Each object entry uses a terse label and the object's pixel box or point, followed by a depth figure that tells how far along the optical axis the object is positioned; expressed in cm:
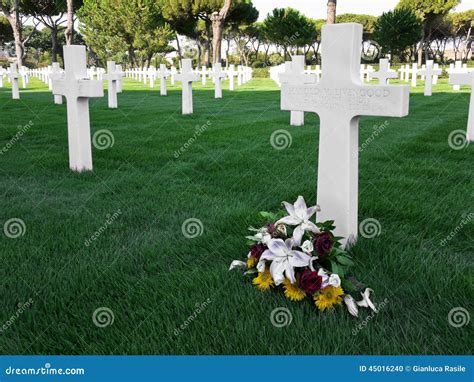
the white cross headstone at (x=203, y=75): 2647
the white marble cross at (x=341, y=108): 302
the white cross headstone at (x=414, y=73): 2536
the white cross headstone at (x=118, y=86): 1798
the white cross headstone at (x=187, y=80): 1217
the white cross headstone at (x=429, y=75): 1820
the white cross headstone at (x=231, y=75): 2200
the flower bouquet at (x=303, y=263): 257
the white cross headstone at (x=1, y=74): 2463
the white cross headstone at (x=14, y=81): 1673
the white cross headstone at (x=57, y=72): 1428
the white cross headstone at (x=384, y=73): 1658
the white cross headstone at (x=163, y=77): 1864
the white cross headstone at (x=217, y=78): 1728
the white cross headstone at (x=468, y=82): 753
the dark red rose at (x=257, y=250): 286
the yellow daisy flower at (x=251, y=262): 287
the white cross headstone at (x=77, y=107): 580
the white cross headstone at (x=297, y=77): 944
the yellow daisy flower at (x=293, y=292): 262
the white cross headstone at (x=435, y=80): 2724
